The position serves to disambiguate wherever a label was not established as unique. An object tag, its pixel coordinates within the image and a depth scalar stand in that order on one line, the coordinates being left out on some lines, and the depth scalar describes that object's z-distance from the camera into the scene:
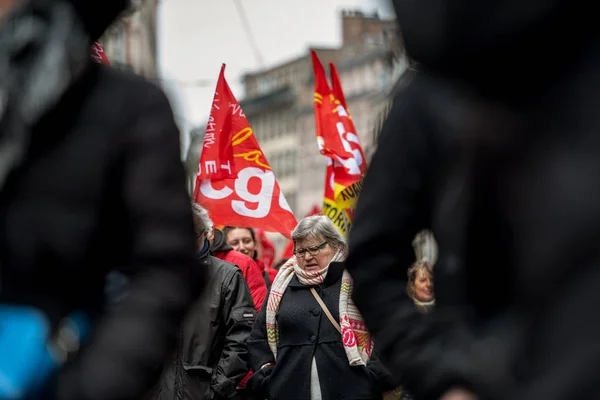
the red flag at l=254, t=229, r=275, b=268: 16.08
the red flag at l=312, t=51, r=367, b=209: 10.75
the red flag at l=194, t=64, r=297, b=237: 10.69
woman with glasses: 7.50
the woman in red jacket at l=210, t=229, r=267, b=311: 9.54
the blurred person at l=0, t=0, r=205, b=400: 2.70
